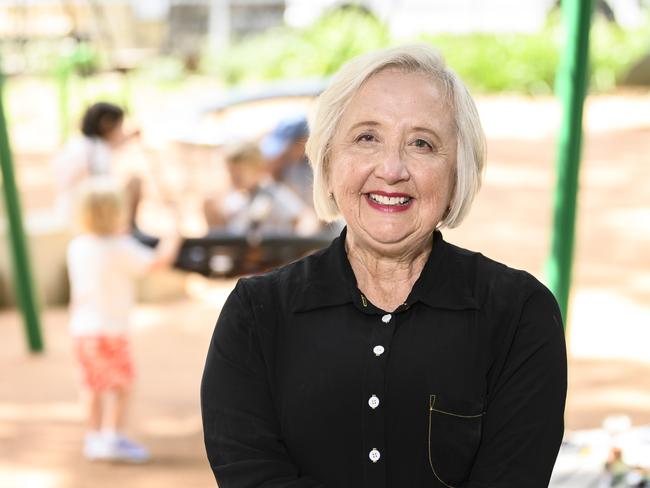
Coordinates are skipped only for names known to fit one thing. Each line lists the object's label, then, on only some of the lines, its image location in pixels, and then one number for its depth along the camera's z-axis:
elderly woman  1.76
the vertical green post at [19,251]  6.66
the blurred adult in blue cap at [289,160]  8.16
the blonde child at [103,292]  4.98
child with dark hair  7.79
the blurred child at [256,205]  8.09
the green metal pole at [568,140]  4.08
